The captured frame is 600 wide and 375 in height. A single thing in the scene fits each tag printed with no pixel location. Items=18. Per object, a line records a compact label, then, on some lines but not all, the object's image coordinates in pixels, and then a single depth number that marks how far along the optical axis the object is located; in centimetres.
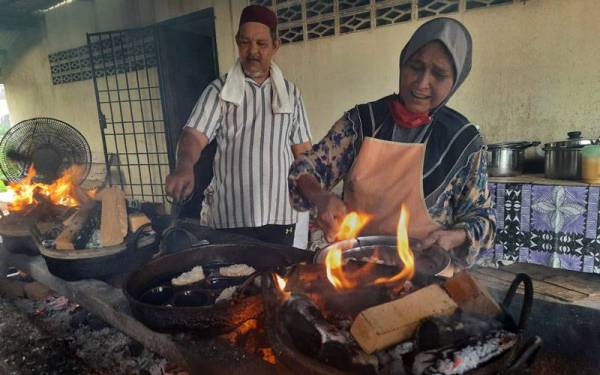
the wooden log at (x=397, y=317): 87
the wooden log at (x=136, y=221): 222
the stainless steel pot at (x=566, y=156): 340
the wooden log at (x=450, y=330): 84
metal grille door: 601
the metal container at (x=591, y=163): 327
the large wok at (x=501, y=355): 79
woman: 180
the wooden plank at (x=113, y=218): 206
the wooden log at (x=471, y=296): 97
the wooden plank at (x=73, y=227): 200
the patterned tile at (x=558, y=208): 345
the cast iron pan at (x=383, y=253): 128
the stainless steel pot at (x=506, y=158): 360
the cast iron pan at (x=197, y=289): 128
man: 278
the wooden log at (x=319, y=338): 83
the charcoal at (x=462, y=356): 77
